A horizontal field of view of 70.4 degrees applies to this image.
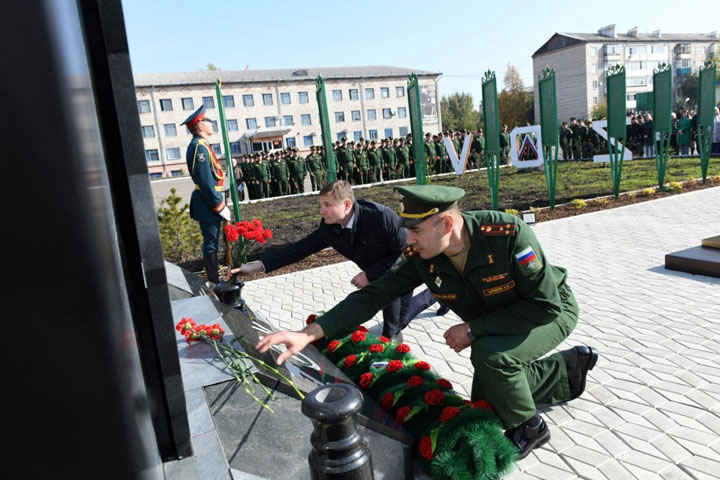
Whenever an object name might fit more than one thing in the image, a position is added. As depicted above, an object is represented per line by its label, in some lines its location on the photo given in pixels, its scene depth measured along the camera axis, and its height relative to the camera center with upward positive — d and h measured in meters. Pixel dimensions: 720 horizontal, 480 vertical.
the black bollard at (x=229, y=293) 4.24 -1.00
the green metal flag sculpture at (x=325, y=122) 8.59 +0.65
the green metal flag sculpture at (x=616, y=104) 10.36 +0.58
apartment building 64.50 +10.12
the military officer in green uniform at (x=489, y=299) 2.54 -0.80
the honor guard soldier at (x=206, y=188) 5.80 -0.19
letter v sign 15.17 -0.24
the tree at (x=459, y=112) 81.94 +5.98
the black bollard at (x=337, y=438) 1.69 -0.94
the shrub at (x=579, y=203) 10.56 -1.37
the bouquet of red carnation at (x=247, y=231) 3.90 -0.48
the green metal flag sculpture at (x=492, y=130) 9.55 +0.28
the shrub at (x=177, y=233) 8.37 -0.96
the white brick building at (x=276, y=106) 52.12 +6.42
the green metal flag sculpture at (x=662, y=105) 11.30 +0.51
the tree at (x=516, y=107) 63.25 +4.40
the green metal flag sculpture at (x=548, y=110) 9.82 +0.56
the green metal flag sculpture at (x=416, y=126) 8.89 +0.46
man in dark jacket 3.89 -0.64
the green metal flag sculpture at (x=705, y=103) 12.33 +0.49
